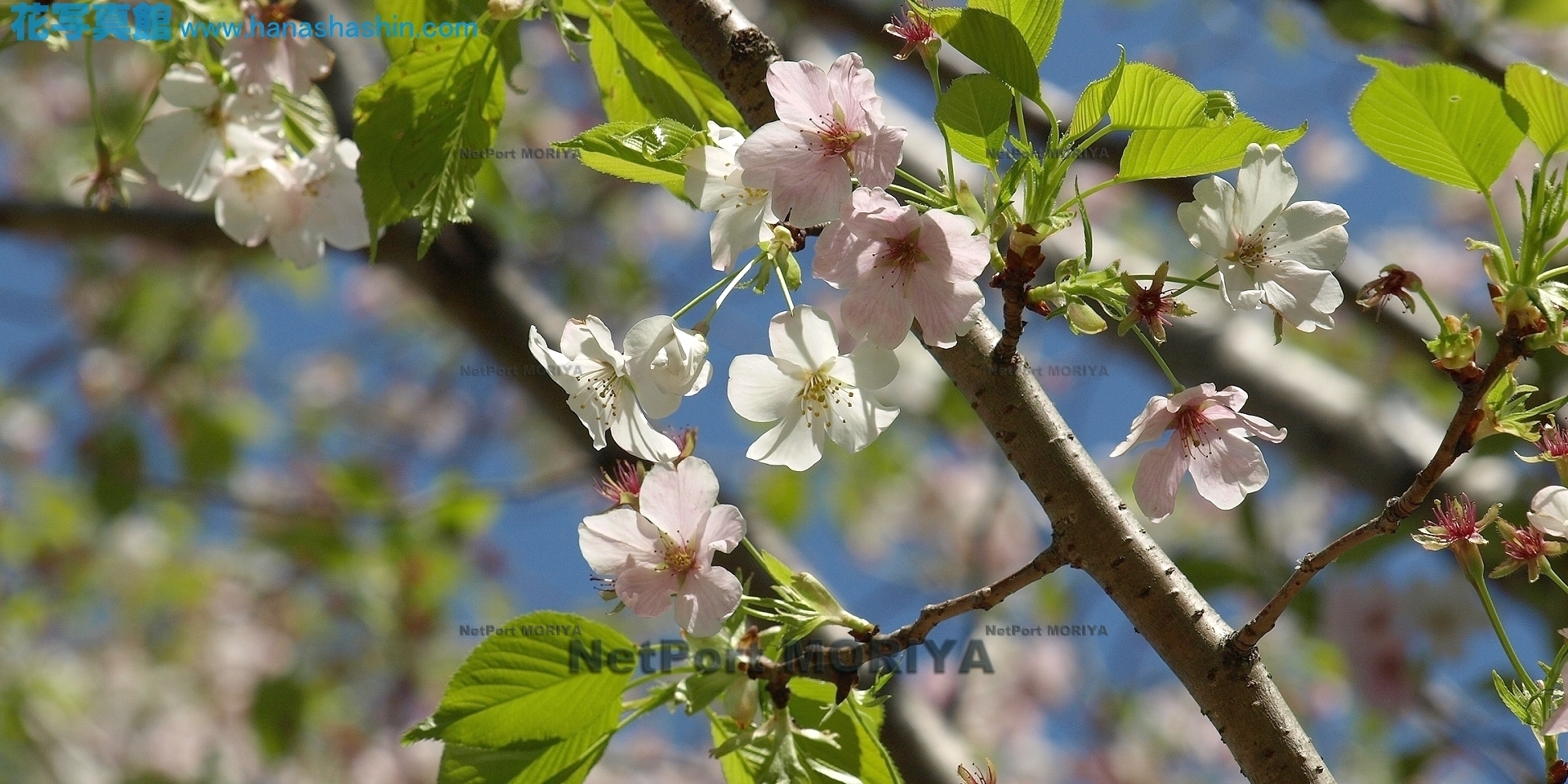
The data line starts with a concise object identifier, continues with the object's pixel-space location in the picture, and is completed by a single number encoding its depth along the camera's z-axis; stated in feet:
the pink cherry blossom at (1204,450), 6.60
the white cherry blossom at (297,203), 6.95
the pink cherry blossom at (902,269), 6.52
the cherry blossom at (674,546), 6.61
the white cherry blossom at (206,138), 6.93
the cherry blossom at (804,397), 6.63
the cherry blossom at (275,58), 6.90
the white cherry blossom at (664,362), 6.60
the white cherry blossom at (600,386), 6.63
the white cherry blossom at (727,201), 6.58
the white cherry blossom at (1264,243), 6.56
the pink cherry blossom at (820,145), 6.52
